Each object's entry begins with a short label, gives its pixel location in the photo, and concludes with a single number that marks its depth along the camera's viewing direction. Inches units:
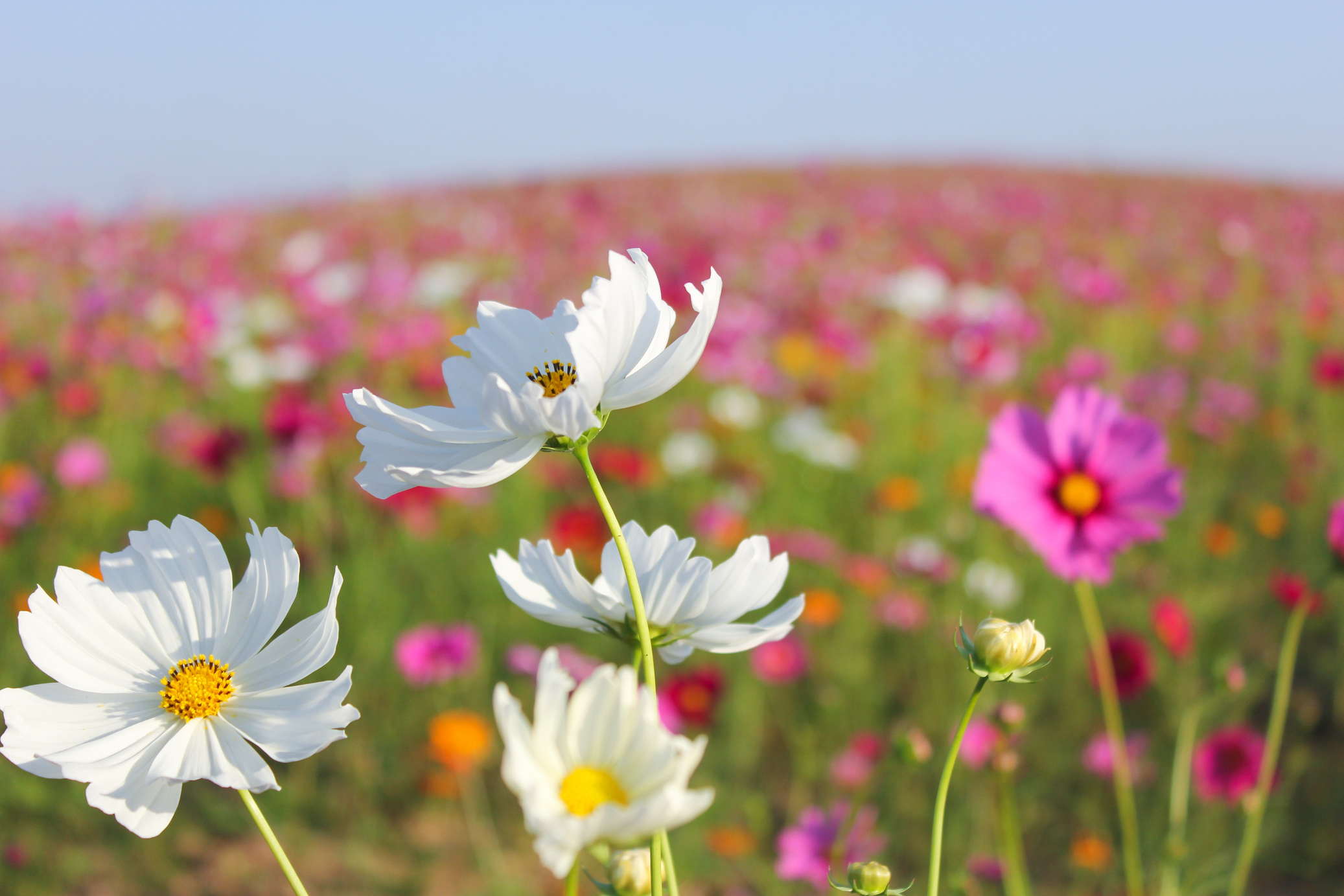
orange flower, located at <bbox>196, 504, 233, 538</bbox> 64.1
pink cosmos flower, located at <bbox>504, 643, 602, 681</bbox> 41.5
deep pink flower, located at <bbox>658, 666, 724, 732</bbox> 48.5
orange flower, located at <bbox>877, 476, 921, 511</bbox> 69.9
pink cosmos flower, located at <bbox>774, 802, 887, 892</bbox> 34.0
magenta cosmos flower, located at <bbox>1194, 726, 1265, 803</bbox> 45.5
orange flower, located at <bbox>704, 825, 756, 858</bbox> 48.2
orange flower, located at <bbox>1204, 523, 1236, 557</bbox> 68.2
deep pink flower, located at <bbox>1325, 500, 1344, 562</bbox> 26.5
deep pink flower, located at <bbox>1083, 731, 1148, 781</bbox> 46.9
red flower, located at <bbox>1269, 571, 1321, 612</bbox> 45.4
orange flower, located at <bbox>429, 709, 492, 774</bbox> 47.2
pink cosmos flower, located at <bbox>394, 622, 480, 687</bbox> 49.6
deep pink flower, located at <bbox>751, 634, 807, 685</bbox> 55.9
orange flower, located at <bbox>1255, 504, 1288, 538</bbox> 70.4
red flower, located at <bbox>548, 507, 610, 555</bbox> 59.1
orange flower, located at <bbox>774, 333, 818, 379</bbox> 101.3
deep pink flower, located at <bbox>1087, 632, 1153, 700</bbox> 46.8
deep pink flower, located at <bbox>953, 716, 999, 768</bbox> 41.9
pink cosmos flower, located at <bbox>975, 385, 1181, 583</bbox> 27.7
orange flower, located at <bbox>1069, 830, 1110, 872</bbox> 47.7
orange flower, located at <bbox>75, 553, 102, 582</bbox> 61.2
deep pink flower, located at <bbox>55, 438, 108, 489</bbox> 67.1
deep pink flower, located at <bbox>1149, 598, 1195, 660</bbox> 48.9
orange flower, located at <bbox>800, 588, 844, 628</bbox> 58.7
